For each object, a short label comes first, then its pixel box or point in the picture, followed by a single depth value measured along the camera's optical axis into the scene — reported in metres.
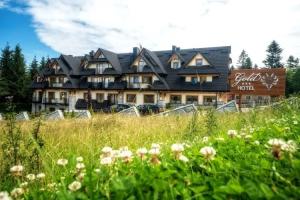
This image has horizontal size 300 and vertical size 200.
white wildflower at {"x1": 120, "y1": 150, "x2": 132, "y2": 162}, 2.06
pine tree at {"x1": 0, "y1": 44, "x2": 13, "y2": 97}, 53.25
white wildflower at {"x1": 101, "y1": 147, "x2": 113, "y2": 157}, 2.29
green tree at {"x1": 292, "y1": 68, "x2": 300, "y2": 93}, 54.56
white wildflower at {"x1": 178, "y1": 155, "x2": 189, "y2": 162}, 2.02
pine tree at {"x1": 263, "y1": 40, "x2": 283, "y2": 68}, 81.94
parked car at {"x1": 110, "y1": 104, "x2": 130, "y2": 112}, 35.16
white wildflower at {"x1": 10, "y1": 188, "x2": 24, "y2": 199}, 1.89
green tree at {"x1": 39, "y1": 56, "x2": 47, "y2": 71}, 69.31
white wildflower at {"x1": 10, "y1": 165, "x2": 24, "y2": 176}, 2.06
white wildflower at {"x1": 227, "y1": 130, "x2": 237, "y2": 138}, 2.93
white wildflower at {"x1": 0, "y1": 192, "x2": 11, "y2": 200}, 1.55
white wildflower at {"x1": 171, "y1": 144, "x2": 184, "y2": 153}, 2.02
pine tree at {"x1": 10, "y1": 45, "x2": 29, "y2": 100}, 56.38
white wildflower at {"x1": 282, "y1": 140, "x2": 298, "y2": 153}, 1.77
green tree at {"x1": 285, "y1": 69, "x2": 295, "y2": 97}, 55.93
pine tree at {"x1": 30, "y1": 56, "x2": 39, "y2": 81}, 65.07
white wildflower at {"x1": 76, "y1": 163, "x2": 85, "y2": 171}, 2.08
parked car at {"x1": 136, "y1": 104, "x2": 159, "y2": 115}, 31.41
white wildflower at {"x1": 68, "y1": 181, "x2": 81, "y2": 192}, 1.71
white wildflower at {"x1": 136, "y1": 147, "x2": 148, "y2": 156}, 2.12
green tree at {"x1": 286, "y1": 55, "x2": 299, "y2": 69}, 87.50
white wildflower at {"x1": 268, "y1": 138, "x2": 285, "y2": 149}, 1.72
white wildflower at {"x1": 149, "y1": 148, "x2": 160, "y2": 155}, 1.94
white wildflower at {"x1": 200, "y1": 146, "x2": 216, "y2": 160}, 1.98
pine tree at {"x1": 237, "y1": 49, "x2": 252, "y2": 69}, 103.69
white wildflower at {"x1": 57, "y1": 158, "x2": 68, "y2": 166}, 2.26
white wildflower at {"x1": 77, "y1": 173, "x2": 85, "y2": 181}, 2.01
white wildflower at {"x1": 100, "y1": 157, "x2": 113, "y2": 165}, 2.02
